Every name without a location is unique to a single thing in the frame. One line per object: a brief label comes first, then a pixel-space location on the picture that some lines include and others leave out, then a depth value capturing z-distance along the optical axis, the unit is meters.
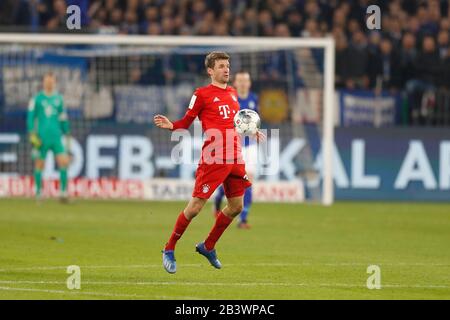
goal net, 24.16
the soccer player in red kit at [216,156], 12.49
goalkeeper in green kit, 22.89
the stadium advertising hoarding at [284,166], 24.19
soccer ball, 12.60
